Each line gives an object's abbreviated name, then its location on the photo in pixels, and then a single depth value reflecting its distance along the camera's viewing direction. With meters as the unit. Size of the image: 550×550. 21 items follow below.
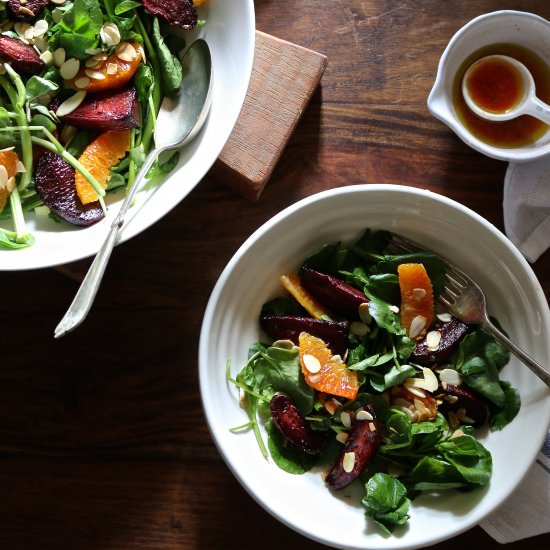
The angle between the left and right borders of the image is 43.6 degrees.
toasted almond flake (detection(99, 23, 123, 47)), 1.13
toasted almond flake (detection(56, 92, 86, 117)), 1.15
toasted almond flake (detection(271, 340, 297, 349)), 1.23
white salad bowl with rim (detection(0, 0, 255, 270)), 1.12
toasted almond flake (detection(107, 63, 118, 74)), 1.15
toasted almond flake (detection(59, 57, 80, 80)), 1.14
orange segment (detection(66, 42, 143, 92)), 1.15
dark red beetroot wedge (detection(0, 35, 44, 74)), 1.12
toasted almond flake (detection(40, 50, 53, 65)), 1.15
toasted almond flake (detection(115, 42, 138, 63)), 1.15
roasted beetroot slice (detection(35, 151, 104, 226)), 1.15
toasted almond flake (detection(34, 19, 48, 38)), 1.15
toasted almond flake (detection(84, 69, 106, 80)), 1.15
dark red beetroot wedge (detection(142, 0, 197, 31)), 1.16
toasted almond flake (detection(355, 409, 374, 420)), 1.20
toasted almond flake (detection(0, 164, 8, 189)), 1.11
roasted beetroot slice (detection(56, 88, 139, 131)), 1.13
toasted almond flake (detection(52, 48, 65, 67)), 1.15
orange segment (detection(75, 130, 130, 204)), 1.14
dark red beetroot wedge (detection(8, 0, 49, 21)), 1.14
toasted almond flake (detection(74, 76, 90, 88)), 1.15
